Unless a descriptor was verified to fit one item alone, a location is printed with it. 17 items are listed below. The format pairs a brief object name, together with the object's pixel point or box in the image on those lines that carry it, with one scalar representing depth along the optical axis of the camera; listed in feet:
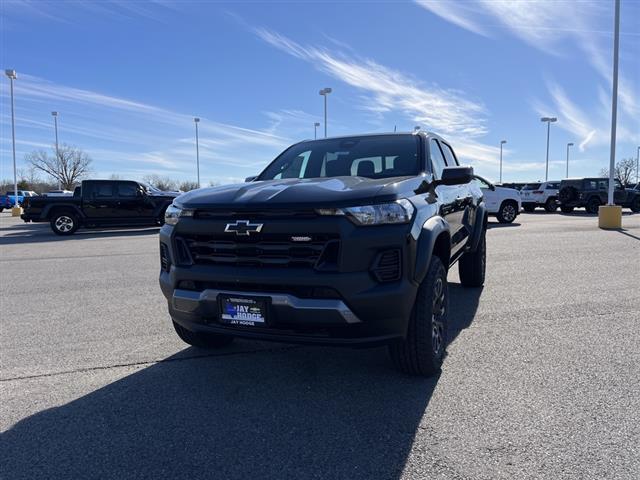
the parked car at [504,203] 58.49
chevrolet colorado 9.03
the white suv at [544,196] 86.69
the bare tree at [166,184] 253.03
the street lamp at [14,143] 92.94
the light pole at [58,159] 222.54
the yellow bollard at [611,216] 49.06
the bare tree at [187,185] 257.34
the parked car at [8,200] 121.60
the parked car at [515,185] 119.44
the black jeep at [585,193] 78.18
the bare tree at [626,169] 278.87
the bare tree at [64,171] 234.79
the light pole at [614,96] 49.80
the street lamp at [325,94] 114.27
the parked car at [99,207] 52.06
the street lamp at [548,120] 155.61
